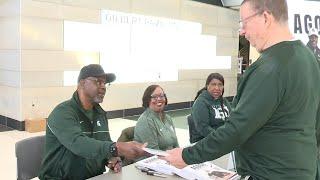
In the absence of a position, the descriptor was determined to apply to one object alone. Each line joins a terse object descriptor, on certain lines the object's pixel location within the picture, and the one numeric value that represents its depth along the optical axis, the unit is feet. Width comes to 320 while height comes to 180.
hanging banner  7.79
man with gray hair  4.22
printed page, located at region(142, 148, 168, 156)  6.01
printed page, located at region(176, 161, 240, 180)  6.26
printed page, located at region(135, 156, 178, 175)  6.47
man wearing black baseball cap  6.35
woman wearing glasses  9.29
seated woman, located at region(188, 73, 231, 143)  12.11
